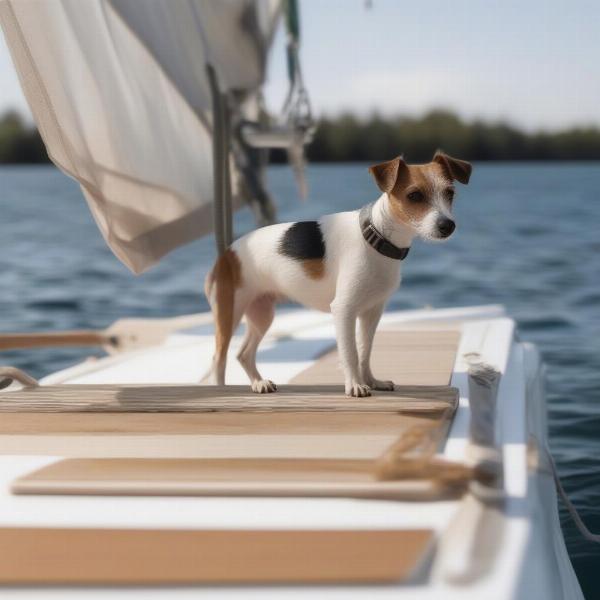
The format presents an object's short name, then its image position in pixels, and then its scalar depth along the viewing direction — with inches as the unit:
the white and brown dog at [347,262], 93.7
